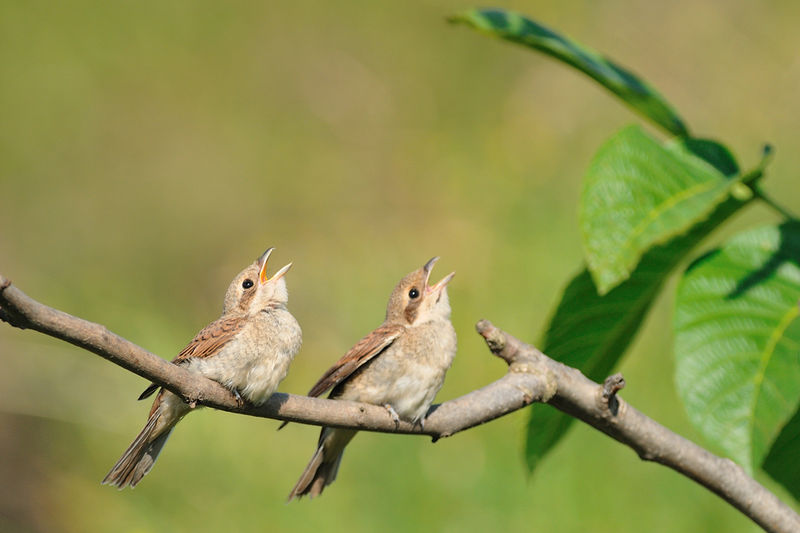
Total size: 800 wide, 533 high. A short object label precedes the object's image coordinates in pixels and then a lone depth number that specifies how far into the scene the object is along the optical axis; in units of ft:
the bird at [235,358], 19.22
